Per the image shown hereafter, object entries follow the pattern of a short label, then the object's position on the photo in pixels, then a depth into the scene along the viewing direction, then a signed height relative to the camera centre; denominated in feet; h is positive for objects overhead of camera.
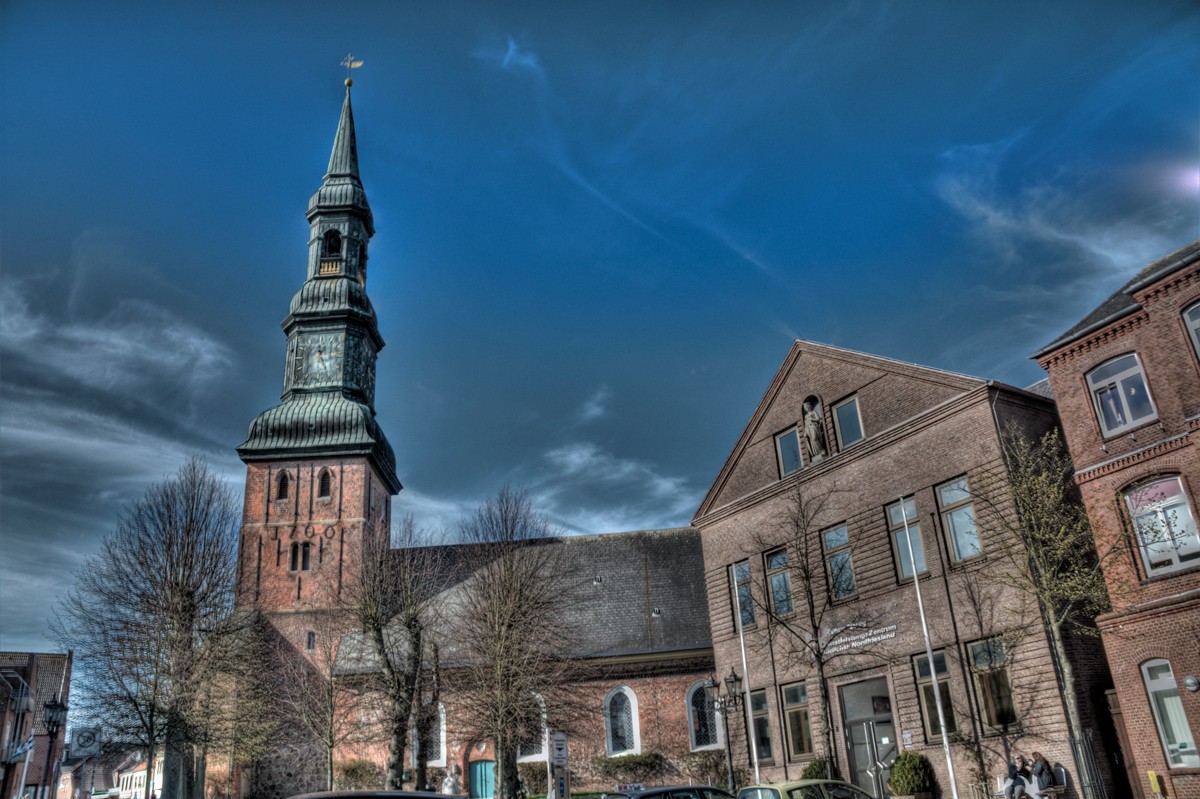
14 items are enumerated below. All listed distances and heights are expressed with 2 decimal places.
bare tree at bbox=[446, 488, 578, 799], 107.45 +15.75
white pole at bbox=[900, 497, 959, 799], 71.67 +6.41
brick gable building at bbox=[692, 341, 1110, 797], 71.61 +14.81
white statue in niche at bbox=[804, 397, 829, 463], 92.32 +29.84
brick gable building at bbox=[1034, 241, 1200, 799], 61.87 +16.00
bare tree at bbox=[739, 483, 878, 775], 83.82 +14.17
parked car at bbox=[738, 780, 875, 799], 56.34 -1.89
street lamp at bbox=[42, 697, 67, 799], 95.50 +9.35
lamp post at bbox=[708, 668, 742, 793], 90.89 +5.78
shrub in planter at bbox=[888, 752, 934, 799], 73.36 -2.12
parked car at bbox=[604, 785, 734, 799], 54.49 -1.43
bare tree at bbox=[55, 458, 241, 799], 96.68 +17.90
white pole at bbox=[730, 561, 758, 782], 92.32 +7.36
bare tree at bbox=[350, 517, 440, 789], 112.06 +20.37
